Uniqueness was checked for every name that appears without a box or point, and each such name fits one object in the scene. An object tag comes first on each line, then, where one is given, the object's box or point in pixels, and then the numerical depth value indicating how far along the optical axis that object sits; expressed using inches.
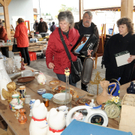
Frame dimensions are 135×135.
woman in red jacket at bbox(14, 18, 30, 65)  206.5
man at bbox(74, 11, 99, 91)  115.3
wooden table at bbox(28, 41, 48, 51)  267.7
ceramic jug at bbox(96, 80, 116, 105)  54.4
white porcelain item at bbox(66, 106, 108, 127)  37.1
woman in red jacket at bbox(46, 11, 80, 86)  82.6
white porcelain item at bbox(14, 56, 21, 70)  103.0
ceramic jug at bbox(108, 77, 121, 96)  58.9
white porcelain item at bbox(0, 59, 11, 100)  65.0
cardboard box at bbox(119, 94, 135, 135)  37.0
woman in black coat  94.7
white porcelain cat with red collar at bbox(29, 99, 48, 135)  38.0
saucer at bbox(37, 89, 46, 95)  67.5
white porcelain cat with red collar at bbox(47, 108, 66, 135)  33.4
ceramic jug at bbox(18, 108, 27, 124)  48.4
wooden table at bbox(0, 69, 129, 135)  46.4
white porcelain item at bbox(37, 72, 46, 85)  77.5
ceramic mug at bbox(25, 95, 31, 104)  61.2
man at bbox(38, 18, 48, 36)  384.3
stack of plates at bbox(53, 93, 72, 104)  56.5
